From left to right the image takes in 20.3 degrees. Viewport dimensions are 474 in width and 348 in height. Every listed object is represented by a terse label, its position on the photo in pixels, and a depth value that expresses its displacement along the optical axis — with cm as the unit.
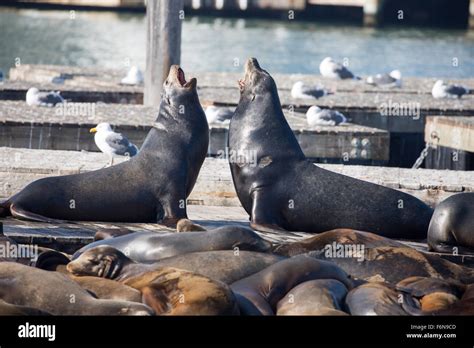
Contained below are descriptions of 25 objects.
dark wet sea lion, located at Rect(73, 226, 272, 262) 699
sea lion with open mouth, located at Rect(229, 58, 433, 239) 880
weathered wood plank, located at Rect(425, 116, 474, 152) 1430
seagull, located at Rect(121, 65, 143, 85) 1855
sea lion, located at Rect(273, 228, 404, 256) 739
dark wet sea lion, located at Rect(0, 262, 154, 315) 577
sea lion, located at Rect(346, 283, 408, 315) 609
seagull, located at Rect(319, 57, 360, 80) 2133
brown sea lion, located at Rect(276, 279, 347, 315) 602
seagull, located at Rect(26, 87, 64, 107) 1468
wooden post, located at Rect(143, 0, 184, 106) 1378
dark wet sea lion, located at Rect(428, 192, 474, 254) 823
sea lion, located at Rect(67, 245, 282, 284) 652
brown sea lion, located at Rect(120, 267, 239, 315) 575
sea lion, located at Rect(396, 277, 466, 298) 665
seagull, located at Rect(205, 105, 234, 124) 1364
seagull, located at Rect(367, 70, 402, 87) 1962
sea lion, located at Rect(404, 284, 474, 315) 622
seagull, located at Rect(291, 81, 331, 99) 1659
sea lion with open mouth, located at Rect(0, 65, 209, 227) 861
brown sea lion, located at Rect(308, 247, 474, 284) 724
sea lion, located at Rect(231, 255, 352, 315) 622
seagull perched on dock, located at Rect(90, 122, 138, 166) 1159
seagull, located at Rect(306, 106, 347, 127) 1363
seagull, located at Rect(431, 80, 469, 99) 1775
